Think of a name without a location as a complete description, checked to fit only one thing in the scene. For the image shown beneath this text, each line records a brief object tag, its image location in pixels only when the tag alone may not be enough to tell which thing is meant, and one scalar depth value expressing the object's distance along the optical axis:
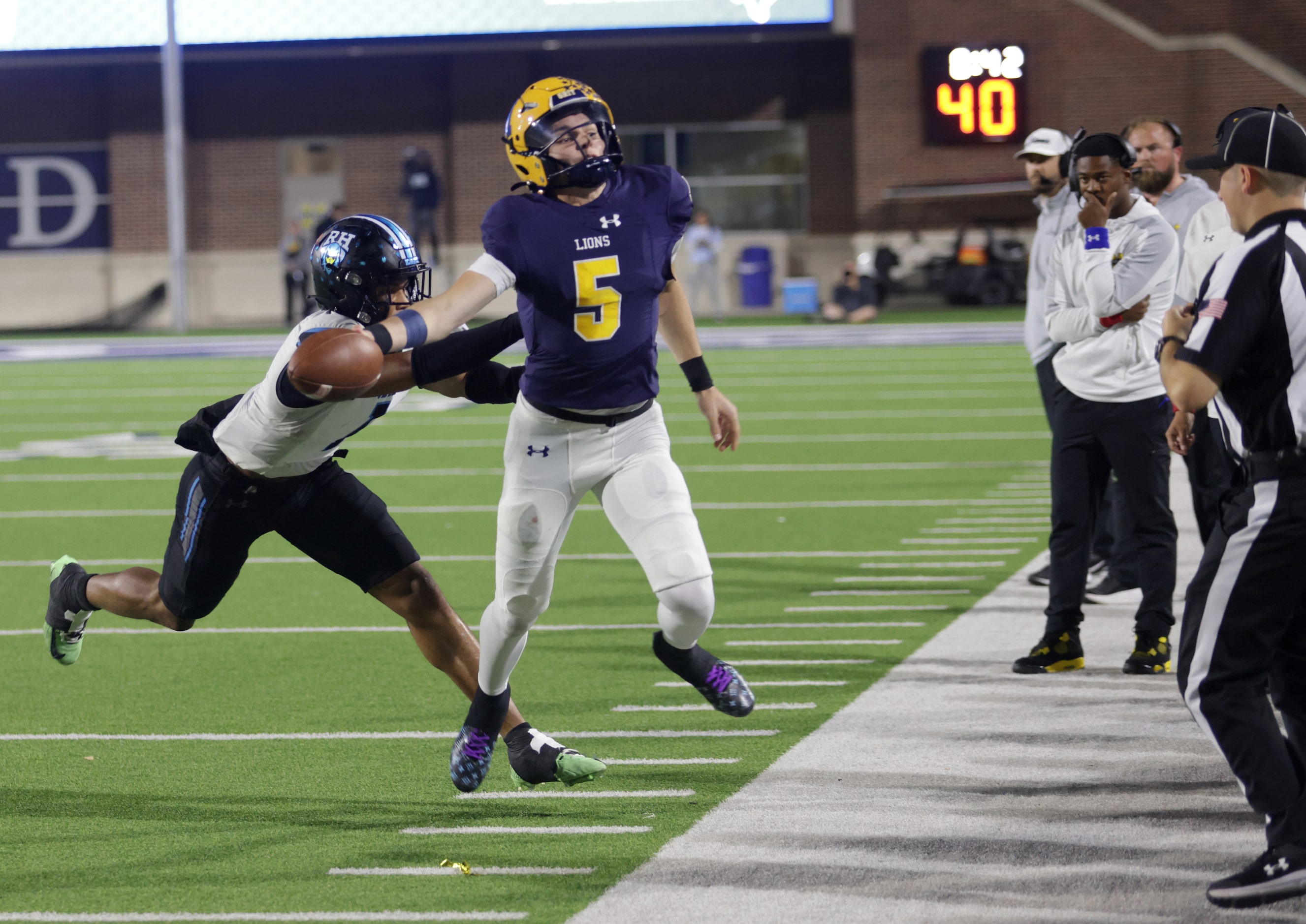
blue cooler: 66.81
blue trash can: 69.37
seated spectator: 60.44
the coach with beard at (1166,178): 15.17
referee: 7.81
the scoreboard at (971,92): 64.19
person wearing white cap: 15.41
